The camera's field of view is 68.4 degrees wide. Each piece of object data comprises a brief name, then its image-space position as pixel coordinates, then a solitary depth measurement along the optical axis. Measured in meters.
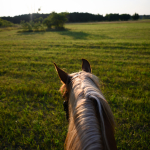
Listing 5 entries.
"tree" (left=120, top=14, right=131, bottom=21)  79.38
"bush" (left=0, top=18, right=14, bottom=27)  35.07
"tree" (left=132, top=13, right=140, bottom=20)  76.00
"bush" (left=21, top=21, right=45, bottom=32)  28.20
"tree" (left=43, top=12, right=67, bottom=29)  31.39
